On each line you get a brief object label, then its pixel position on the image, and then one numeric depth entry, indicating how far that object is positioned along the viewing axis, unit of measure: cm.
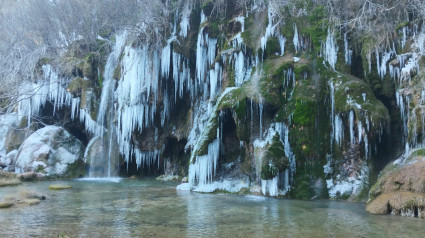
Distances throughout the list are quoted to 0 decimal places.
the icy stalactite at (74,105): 2683
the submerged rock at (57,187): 1631
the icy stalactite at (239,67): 1750
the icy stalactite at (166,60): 2183
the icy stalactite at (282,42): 1712
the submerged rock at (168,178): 2269
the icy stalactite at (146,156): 2406
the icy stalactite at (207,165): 1577
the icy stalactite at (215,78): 1870
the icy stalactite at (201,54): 2053
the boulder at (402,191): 963
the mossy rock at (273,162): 1370
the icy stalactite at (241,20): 1915
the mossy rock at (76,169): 2393
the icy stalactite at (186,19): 2258
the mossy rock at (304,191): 1360
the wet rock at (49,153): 2365
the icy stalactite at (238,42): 1772
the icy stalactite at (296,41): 1686
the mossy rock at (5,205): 1071
